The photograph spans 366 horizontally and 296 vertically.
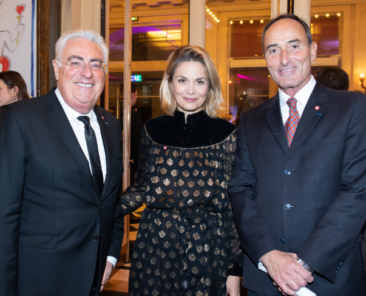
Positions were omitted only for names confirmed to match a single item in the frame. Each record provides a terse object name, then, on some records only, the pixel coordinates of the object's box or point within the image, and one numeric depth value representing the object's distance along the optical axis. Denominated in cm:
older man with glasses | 127
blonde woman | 165
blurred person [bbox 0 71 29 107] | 283
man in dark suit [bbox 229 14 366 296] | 128
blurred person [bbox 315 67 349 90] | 221
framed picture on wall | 302
